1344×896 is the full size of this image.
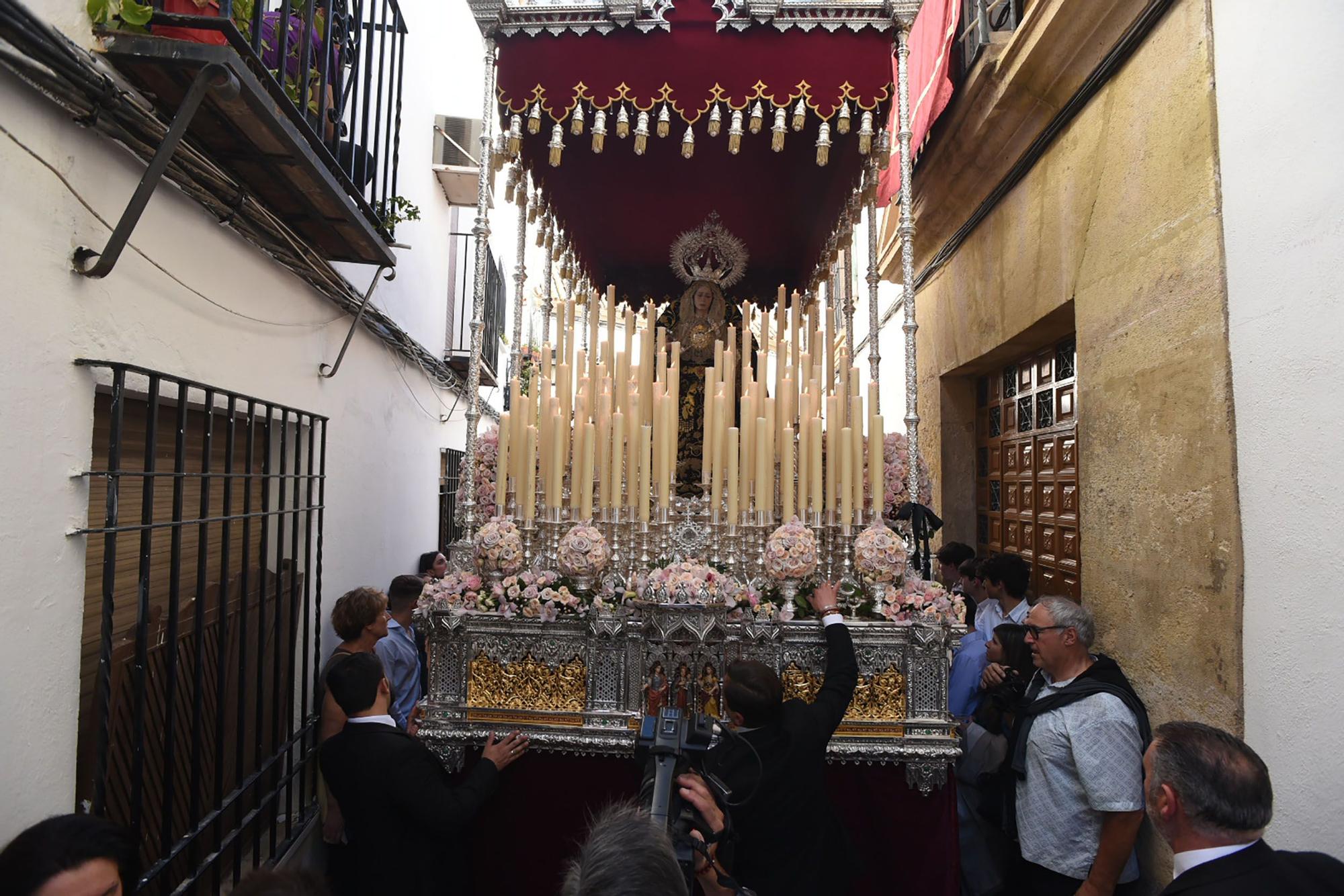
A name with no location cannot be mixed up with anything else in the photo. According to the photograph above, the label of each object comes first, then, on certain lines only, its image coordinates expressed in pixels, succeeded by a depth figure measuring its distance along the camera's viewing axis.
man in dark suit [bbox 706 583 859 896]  2.02
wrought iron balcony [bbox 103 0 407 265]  2.08
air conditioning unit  6.11
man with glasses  2.26
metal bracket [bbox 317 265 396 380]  3.77
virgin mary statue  4.27
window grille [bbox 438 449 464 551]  7.28
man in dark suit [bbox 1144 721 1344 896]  1.46
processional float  2.80
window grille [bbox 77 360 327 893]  2.14
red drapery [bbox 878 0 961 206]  4.44
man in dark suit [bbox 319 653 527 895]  2.22
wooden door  3.65
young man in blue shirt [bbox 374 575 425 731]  3.45
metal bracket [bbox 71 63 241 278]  1.93
